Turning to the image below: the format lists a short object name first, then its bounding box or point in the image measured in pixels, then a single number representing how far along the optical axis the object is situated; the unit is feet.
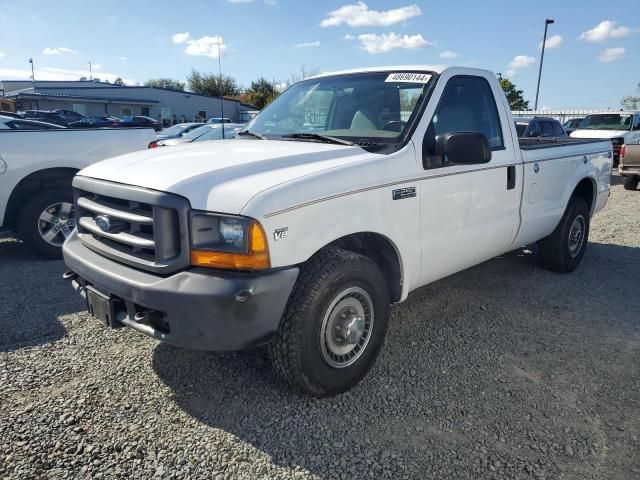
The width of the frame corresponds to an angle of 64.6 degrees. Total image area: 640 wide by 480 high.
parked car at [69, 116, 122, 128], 96.20
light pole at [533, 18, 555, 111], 94.68
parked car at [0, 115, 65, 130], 24.45
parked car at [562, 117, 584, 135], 61.93
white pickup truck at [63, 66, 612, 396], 8.11
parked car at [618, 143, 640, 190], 39.09
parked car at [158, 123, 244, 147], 37.47
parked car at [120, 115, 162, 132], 104.42
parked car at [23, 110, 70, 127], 98.41
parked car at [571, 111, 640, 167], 53.88
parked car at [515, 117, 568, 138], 44.34
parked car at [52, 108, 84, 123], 110.87
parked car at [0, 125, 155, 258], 17.98
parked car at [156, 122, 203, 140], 56.25
